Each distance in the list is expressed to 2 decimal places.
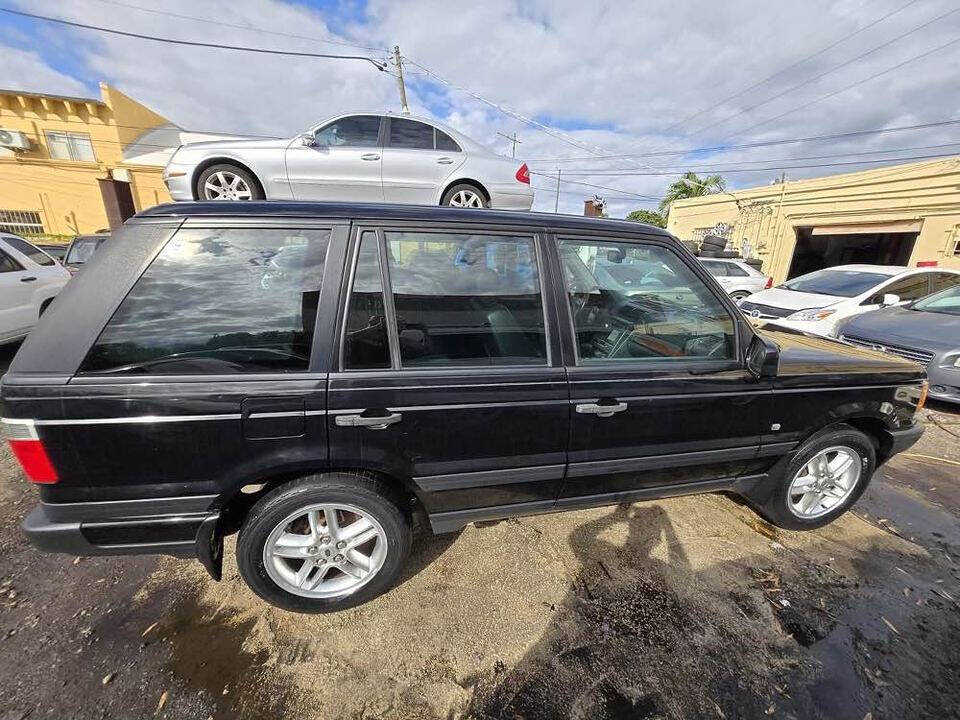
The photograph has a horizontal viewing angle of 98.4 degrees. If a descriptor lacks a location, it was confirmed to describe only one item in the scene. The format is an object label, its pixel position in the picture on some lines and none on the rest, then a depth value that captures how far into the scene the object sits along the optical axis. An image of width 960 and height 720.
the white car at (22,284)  4.88
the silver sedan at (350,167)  3.68
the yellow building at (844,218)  13.07
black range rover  1.63
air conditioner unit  18.23
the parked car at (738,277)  11.26
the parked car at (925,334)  4.75
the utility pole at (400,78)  15.12
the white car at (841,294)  6.70
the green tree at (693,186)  30.28
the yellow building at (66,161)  18.91
